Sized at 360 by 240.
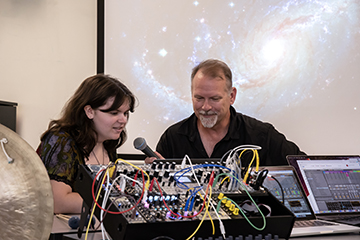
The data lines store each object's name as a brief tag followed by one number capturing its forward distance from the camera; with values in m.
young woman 1.73
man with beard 2.13
